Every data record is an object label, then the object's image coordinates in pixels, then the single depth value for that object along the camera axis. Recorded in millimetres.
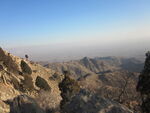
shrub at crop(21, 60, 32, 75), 44296
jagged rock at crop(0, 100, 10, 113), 18855
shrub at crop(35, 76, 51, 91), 38750
